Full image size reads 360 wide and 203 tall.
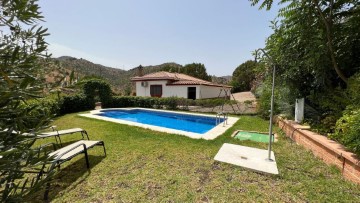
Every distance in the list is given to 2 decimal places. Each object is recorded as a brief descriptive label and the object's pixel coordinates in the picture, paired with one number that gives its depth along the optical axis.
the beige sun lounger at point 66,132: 6.41
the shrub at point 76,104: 15.30
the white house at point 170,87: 22.80
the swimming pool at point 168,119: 12.18
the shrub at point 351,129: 3.88
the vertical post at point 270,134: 4.73
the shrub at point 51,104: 10.19
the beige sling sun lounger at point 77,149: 4.10
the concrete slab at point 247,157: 4.55
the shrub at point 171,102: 18.20
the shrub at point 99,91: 17.62
